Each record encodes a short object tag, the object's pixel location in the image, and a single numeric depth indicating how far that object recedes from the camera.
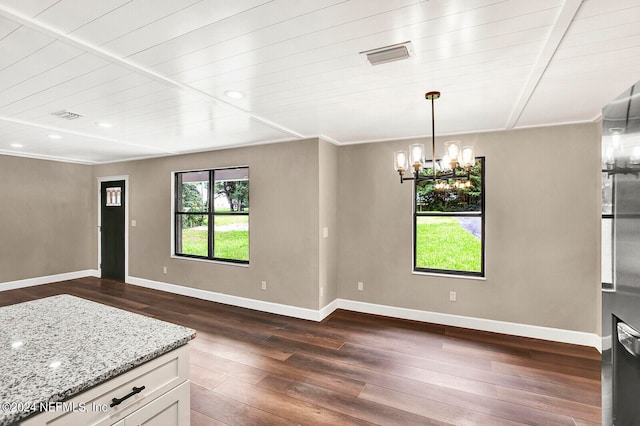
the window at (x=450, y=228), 3.91
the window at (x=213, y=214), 5.06
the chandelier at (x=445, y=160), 2.54
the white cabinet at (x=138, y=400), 1.03
